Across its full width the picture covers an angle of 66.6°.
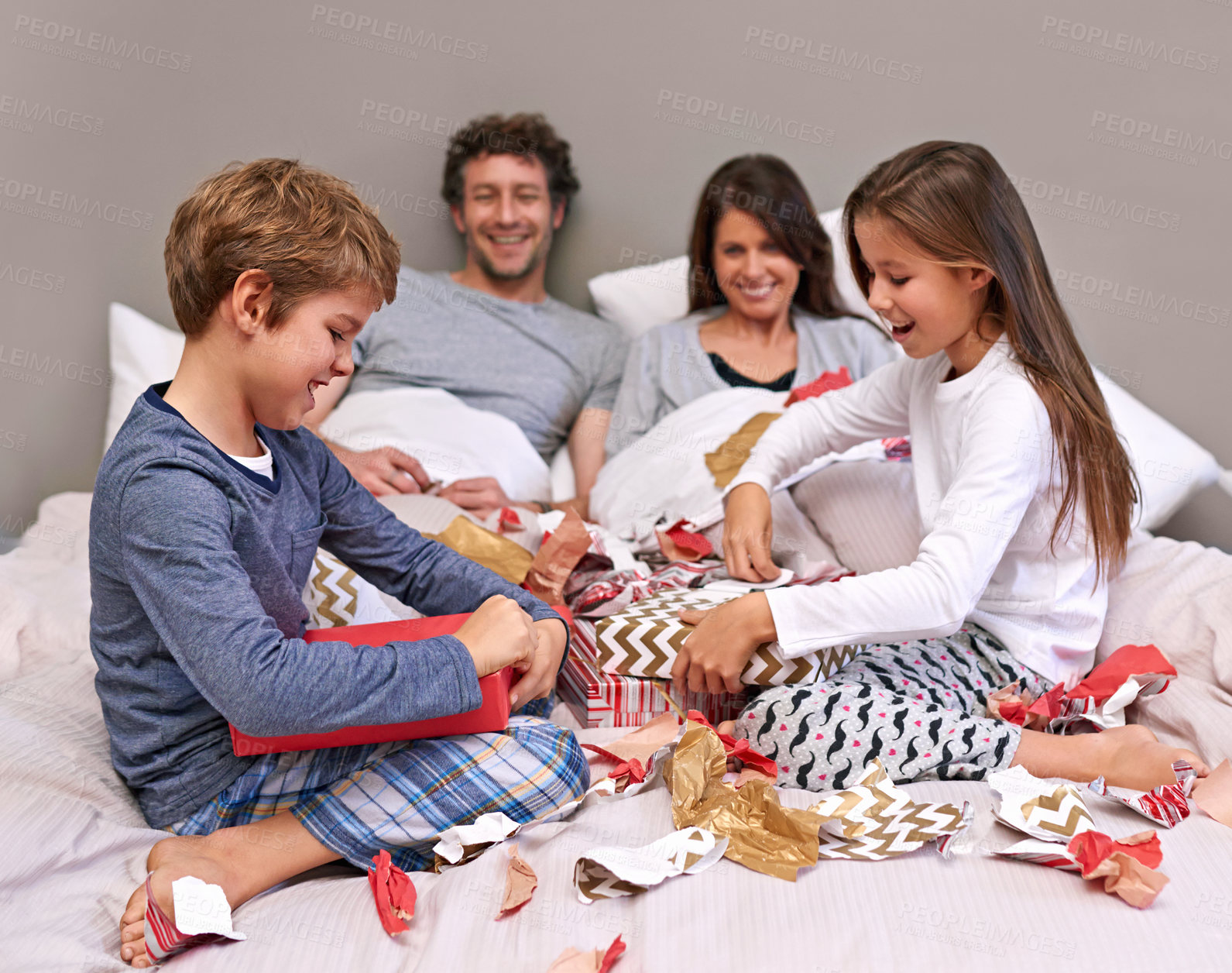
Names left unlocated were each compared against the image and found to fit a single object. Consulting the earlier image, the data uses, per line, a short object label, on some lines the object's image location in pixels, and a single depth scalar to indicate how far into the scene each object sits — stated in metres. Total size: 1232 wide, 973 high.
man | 1.83
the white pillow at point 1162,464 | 1.48
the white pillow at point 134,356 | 1.78
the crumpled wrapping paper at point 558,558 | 1.23
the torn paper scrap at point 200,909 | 0.68
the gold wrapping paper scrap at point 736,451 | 1.46
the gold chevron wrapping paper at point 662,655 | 0.99
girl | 0.93
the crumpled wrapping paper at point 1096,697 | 1.03
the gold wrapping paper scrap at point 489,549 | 1.26
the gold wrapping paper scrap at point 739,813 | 0.75
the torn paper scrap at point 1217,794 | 0.82
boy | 0.73
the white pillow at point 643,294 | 1.97
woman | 1.74
